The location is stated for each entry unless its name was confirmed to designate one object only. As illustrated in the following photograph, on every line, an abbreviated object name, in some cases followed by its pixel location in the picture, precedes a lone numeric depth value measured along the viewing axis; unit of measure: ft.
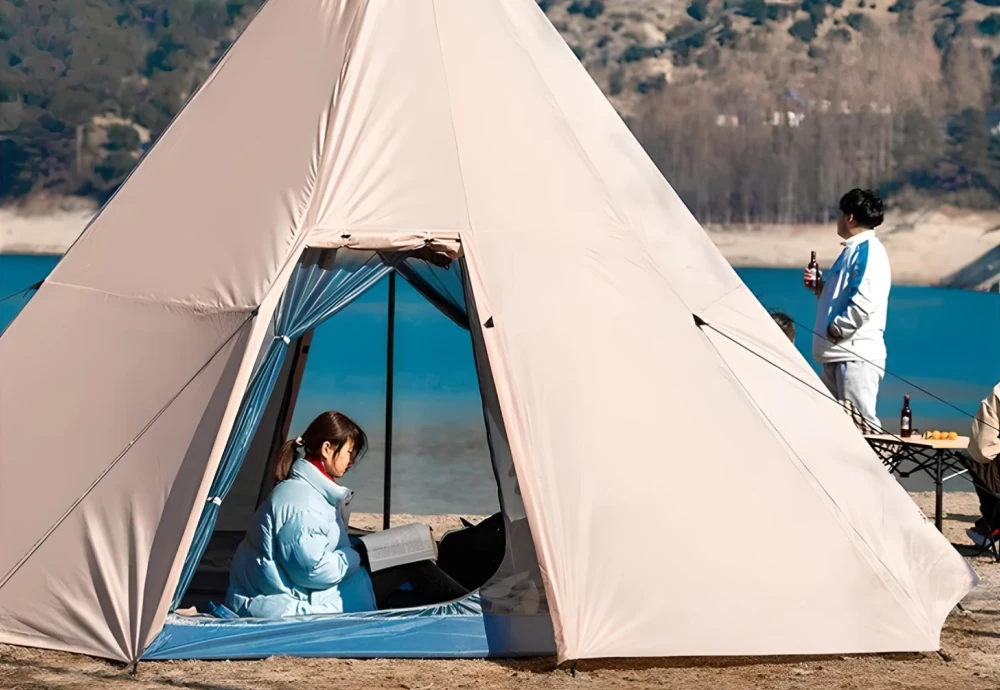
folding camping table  39.55
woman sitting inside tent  30.76
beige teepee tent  30.12
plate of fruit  41.32
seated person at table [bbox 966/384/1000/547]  41.37
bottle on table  41.73
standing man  39.22
